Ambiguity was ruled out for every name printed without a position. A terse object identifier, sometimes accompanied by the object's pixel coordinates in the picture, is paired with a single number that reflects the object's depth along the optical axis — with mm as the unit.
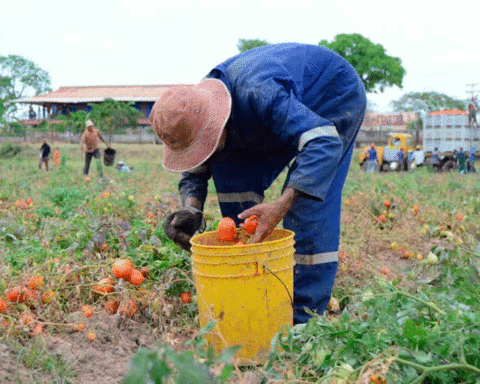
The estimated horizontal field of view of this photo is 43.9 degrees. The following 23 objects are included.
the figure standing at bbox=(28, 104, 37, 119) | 46156
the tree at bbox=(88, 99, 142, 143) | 32938
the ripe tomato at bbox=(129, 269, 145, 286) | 3137
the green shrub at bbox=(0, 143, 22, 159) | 24625
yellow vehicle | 20523
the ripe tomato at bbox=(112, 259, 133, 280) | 3080
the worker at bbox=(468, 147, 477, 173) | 18797
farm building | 40000
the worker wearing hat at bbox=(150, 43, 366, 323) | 2623
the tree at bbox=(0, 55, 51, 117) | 53500
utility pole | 23523
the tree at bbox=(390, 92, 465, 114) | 49281
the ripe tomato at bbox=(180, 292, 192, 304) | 3264
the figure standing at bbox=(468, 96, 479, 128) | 20812
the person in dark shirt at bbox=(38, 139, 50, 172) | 17078
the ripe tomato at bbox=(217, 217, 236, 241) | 2879
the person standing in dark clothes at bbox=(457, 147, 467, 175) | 18281
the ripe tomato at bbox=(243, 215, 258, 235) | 2795
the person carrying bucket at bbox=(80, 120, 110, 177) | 12984
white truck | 20406
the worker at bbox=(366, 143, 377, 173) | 19469
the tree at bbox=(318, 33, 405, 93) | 34750
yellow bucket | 2529
